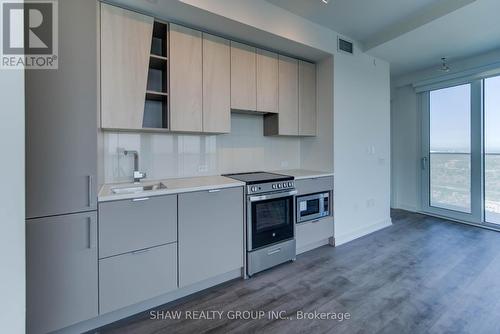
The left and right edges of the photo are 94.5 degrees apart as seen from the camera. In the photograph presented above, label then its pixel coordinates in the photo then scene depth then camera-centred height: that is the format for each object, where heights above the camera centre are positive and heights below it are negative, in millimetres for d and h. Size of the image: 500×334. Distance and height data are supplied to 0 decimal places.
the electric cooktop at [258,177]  2459 -115
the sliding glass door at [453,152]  3875 +266
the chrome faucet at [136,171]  2273 -34
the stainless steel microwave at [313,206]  2904 -516
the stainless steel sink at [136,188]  1868 -185
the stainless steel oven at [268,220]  2420 -596
